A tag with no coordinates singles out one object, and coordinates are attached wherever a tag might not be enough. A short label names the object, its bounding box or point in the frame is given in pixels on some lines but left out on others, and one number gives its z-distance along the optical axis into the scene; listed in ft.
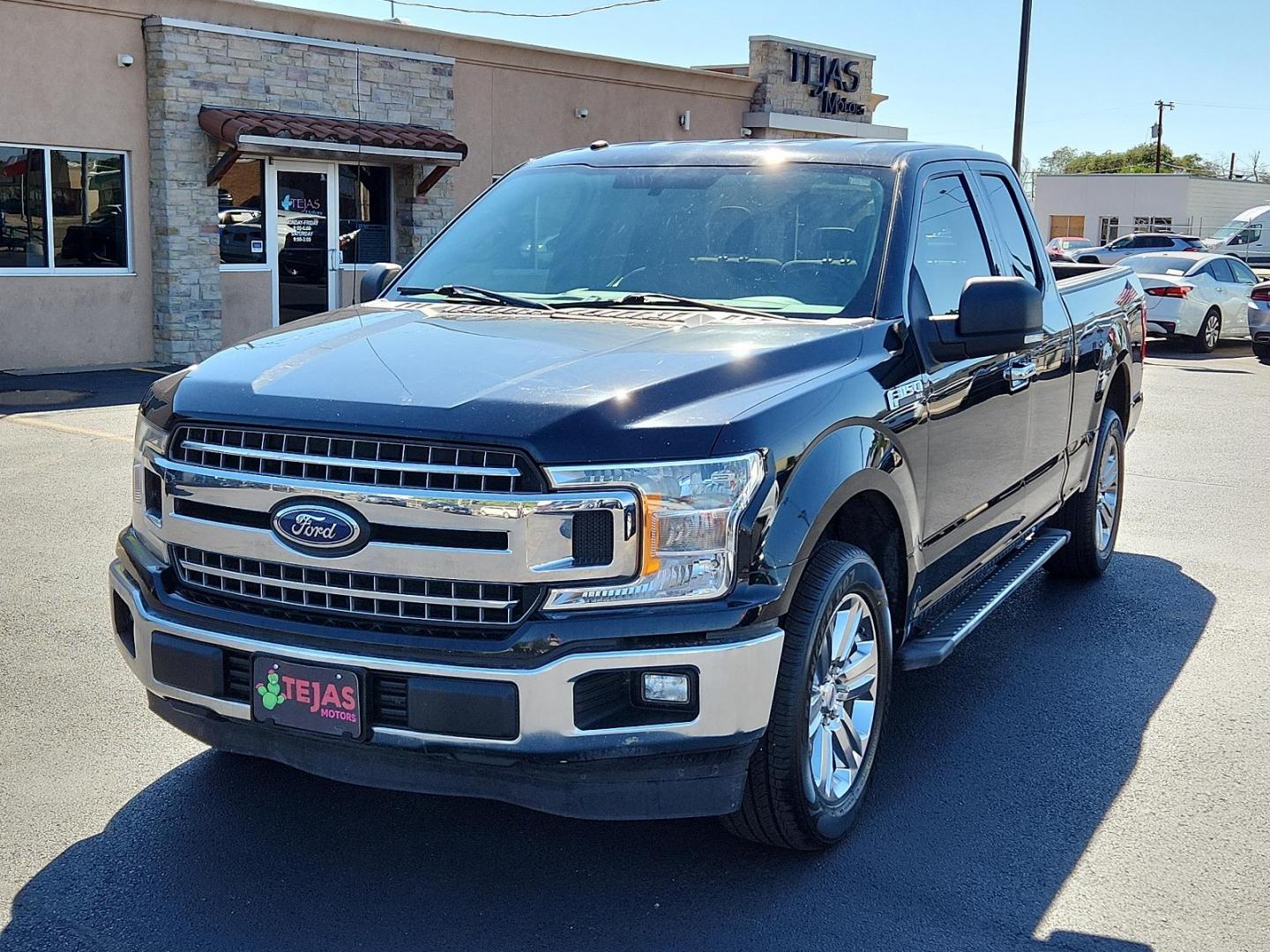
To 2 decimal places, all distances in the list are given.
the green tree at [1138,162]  330.95
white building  201.57
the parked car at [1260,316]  66.90
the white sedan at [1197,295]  69.62
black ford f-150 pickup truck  10.75
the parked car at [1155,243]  124.67
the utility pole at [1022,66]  84.69
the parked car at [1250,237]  150.20
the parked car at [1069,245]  125.23
